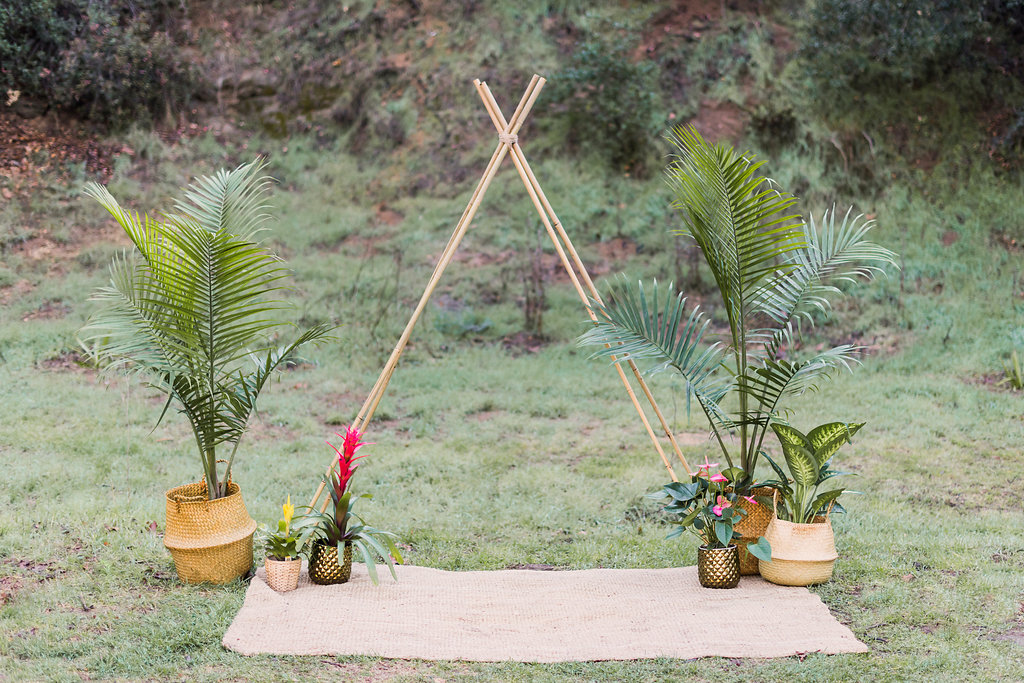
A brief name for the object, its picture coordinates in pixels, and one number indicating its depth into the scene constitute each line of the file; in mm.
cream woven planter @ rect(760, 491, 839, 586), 4207
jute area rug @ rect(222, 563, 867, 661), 3658
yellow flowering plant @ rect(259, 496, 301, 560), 4156
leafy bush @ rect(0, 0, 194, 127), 10922
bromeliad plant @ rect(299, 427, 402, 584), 4156
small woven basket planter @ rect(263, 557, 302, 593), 4125
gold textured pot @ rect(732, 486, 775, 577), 4418
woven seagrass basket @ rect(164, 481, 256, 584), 4164
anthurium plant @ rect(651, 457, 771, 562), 4234
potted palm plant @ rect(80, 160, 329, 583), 4074
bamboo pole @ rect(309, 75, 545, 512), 4523
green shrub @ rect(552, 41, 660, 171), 10977
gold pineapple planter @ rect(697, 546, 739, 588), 4250
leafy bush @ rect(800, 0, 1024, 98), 10234
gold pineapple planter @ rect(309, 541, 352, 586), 4230
